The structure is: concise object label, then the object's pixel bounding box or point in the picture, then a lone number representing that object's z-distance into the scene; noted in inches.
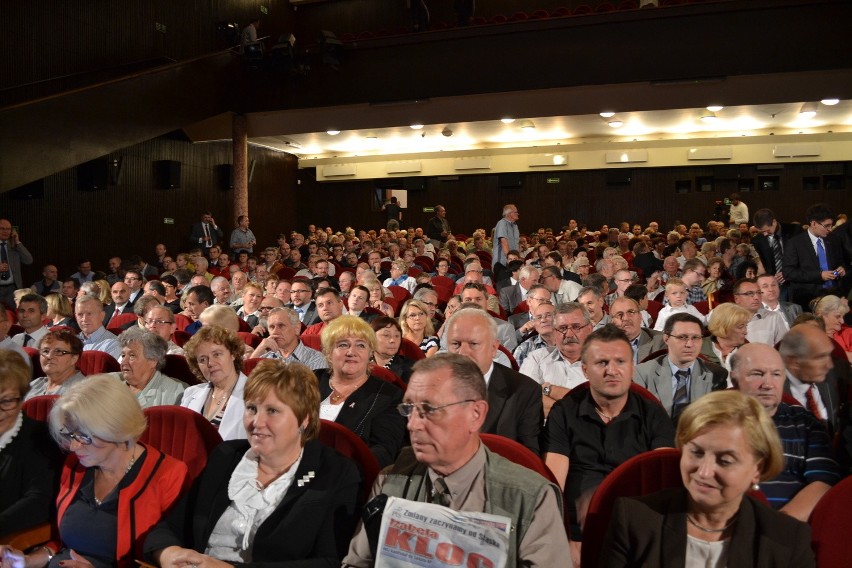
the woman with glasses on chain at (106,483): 83.7
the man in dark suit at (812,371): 117.0
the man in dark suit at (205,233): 510.6
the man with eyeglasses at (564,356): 149.6
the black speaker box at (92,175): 446.3
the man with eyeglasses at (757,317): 189.8
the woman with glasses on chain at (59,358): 142.1
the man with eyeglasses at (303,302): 241.3
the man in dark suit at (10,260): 320.8
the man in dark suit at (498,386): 111.7
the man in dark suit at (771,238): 261.9
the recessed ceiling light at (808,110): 454.0
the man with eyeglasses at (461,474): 64.5
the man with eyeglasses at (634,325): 170.6
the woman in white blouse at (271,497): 76.8
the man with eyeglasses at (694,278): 249.1
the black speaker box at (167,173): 511.8
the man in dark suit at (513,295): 275.0
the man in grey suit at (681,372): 134.3
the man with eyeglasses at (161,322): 177.6
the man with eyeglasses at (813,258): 239.6
